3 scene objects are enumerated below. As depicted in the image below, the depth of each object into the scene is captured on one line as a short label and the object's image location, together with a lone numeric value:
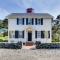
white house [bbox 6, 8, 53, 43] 12.52
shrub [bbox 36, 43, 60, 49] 9.78
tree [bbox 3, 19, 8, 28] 19.05
